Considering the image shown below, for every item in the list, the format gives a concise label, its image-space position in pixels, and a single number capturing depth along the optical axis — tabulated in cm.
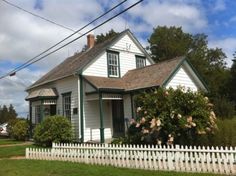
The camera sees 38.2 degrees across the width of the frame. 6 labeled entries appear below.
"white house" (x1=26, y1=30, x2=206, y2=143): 2019
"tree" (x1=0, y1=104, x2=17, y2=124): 6588
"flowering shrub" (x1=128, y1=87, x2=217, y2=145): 1295
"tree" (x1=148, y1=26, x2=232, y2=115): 4416
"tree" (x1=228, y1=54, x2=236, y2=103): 3547
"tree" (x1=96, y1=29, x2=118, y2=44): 4424
